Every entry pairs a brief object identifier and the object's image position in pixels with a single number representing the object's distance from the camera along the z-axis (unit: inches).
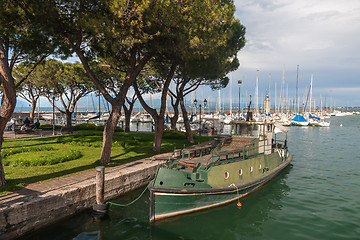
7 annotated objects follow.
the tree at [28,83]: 1266.0
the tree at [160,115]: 712.4
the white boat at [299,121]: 2623.0
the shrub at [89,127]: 1249.9
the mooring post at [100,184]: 394.9
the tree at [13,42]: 374.3
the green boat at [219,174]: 380.2
